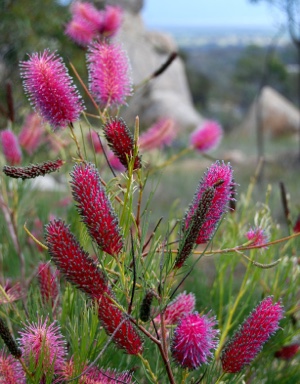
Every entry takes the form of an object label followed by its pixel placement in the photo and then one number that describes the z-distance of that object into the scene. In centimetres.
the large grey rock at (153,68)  1007
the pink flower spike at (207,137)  104
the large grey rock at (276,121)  1210
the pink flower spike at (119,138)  59
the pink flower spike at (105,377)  57
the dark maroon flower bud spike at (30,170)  55
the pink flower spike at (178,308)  67
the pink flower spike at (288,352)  88
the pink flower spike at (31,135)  126
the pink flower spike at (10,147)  104
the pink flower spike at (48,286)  74
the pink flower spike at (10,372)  60
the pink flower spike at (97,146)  121
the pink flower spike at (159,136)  115
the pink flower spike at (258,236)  73
